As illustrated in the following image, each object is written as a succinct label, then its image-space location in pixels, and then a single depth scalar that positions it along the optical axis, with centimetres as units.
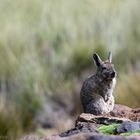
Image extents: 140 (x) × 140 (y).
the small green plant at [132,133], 1590
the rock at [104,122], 1346
